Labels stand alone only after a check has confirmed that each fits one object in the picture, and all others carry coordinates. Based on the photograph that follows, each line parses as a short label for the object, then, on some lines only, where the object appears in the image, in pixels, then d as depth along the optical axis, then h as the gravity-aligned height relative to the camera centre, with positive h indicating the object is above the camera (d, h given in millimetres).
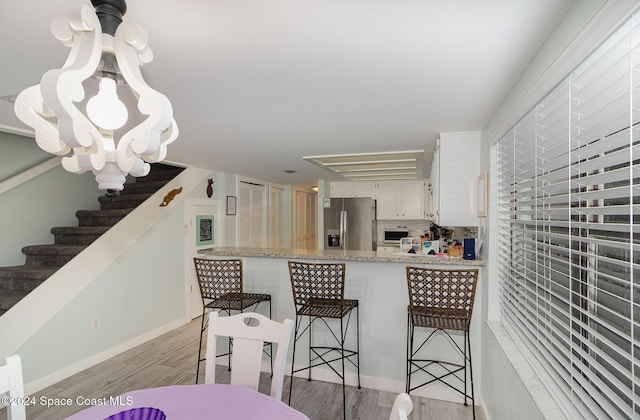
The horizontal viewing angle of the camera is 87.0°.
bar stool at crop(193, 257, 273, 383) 2828 -593
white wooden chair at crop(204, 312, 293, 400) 1622 -625
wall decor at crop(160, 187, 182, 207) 4250 +213
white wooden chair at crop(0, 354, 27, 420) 1194 -632
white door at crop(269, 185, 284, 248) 6836 -50
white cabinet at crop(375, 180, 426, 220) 5910 +283
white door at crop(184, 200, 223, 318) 4684 -323
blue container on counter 2684 -265
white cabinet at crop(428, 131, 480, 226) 2832 +340
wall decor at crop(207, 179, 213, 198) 5031 +390
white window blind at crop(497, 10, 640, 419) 890 -54
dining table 1208 -723
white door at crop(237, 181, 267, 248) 5762 -11
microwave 5961 -323
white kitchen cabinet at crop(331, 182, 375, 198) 6105 +481
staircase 3170 -298
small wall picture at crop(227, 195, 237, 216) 5422 +148
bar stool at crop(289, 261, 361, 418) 2615 -604
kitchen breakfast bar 2762 -879
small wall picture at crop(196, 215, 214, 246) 4884 -241
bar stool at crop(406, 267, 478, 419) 2303 -575
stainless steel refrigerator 5785 -165
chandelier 931 +325
